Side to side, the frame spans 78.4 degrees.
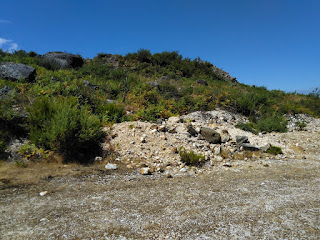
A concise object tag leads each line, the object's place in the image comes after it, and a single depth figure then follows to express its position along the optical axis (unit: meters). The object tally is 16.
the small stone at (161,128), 7.49
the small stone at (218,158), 6.11
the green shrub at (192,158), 5.70
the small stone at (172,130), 7.58
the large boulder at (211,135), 7.23
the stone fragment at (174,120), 8.65
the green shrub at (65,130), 5.39
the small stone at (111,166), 5.28
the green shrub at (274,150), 6.83
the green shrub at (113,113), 8.15
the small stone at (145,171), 5.11
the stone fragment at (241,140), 7.24
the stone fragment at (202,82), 18.04
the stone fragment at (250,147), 6.95
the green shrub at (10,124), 5.61
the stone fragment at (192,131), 7.64
